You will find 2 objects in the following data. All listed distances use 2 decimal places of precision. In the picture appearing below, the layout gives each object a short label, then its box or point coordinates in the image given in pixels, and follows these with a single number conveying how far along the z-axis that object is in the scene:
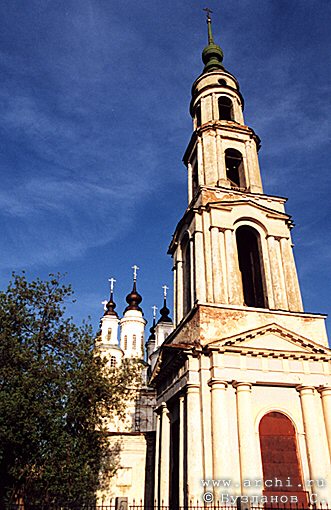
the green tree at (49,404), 13.86
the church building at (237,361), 12.86
